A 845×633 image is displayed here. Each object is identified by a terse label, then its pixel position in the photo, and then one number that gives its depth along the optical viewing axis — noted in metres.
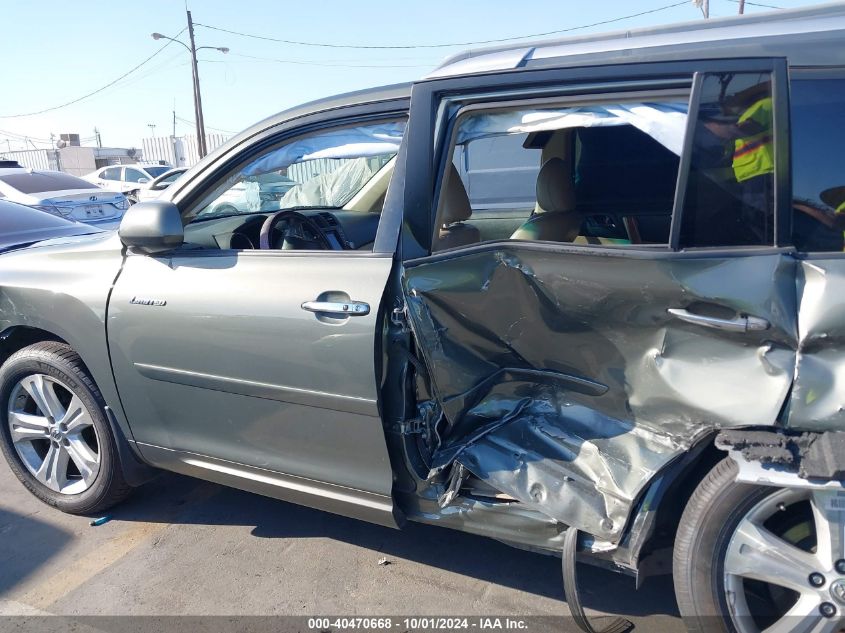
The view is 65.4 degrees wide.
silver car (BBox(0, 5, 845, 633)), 1.86
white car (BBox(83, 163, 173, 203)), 21.53
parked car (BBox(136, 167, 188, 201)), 10.69
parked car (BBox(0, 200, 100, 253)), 5.52
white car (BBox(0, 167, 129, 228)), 9.52
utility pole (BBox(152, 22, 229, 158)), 27.69
